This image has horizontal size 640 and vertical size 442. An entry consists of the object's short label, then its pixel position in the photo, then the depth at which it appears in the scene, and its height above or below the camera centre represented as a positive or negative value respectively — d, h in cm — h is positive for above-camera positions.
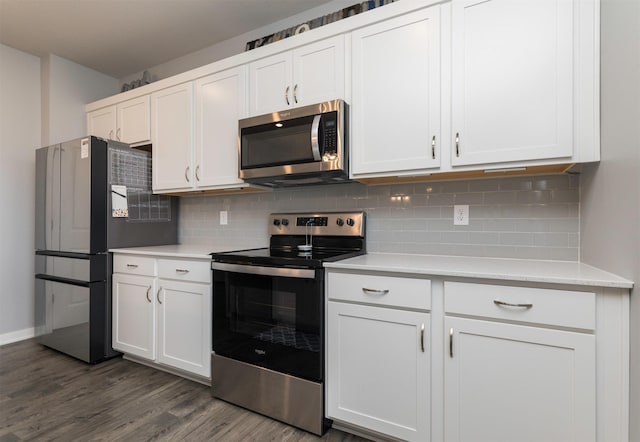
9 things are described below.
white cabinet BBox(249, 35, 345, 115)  193 +88
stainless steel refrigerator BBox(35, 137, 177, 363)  248 -9
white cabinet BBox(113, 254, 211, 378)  211 -64
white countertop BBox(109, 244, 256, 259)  215 -23
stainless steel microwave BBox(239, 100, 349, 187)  186 +44
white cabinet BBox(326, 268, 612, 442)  118 -57
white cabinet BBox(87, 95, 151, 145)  278 +86
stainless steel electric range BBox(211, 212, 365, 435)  167 -58
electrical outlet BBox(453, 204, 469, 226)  189 +3
